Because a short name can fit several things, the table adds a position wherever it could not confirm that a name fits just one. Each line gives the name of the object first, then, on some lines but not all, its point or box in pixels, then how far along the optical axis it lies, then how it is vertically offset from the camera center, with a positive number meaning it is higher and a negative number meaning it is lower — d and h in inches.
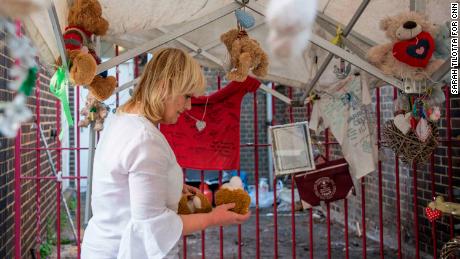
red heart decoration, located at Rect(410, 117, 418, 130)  79.0 +1.3
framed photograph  104.4 -3.7
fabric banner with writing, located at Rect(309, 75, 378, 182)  100.1 +2.4
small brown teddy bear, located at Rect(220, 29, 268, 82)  77.3 +13.4
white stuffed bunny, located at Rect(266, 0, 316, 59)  21.9 +5.0
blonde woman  51.8 -4.6
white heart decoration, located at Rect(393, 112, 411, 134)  80.0 +1.5
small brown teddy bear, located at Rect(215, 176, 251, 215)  65.8 -9.1
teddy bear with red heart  69.9 +12.7
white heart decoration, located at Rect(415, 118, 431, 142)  78.3 +0.1
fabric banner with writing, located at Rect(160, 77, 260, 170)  105.4 -0.1
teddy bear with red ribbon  64.4 +13.3
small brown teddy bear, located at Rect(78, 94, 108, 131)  88.6 +4.3
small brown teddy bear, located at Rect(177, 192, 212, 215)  64.2 -9.8
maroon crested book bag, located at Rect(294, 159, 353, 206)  109.8 -11.8
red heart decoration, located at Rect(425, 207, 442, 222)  80.6 -14.3
